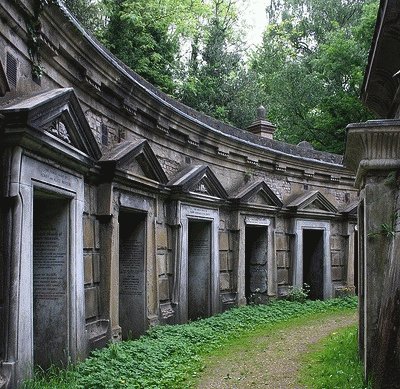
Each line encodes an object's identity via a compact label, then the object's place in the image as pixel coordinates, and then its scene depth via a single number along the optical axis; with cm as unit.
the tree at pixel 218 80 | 2233
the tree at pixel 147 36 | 1898
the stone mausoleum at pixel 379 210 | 542
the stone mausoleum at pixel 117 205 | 520
